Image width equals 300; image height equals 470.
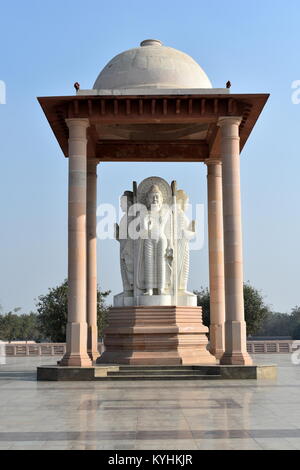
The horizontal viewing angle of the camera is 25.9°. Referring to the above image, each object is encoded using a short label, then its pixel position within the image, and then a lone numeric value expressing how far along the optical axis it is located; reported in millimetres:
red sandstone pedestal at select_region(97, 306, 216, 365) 26438
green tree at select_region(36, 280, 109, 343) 66000
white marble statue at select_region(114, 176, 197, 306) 28609
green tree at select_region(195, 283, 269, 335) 69500
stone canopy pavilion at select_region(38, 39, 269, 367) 25250
